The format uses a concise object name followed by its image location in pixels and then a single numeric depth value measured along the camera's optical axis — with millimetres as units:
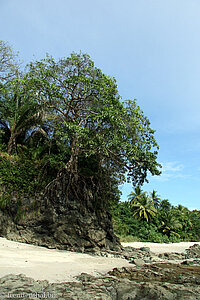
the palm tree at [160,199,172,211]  35344
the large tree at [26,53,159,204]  9922
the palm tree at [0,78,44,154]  13023
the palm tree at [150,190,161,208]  35656
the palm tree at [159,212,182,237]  26469
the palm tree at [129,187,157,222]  27569
